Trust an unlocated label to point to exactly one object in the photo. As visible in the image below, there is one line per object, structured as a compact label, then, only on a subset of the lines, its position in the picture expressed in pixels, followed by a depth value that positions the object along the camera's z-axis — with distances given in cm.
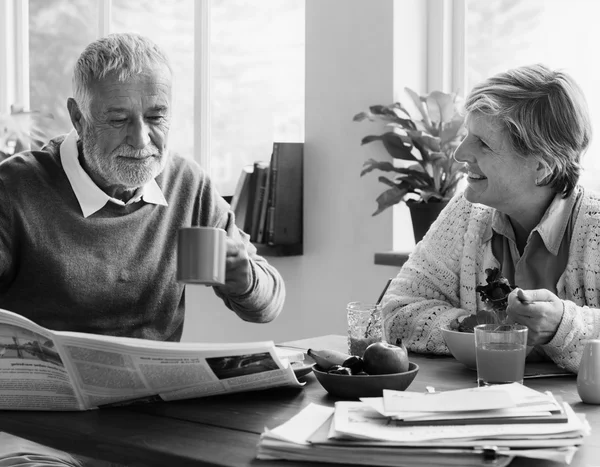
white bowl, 163
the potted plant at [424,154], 300
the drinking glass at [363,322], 173
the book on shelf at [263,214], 363
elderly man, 185
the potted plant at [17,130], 467
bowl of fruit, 135
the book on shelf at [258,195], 367
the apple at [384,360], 137
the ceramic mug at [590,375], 137
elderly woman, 189
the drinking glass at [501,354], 143
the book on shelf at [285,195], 355
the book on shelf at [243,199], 372
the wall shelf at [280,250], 356
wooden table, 110
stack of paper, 102
